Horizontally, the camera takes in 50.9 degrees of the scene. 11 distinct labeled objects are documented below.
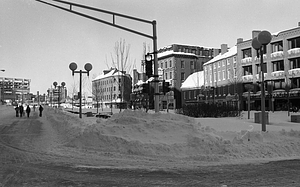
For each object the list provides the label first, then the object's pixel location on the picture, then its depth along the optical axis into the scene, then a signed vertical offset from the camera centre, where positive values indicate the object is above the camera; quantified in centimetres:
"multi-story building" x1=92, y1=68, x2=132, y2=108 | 10719 +517
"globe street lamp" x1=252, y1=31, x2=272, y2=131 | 1306 +244
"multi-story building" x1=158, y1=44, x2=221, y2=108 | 8006 +1006
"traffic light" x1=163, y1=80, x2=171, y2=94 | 1502 +62
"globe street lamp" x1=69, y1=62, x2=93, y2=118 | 2289 +260
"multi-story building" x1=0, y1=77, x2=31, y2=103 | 12284 +545
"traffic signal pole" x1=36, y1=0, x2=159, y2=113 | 1438 +371
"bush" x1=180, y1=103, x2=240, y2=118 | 2362 -72
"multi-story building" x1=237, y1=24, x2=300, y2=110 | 4753 +513
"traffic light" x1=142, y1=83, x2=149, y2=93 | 1527 +66
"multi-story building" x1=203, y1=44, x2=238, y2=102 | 5935 +495
